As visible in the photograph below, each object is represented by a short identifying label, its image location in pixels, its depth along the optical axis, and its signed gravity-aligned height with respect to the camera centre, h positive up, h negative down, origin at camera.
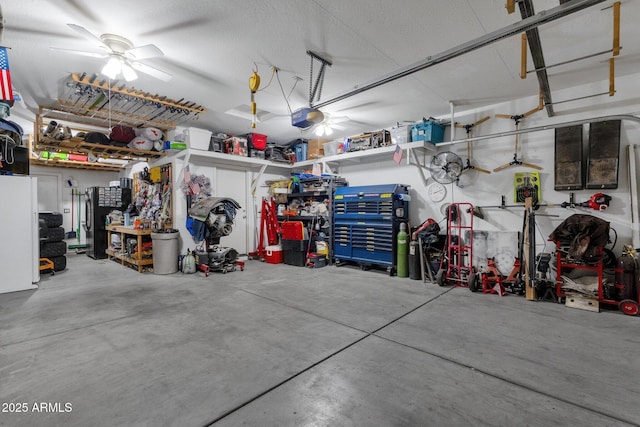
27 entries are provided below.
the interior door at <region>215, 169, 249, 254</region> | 6.31 +0.27
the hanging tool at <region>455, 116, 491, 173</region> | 4.71 +1.23
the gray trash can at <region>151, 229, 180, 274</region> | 4.99 -0.78
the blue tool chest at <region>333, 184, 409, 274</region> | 5.16 -0.27
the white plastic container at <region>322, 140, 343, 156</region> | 6.14 +1.30
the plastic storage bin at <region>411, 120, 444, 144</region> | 4.80 +1.29
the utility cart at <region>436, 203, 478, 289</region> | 4.39 -0.69
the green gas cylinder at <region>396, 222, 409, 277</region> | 4.93 -0.81
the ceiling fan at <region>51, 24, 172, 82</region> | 2.79 +1.55
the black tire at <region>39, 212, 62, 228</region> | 5.28 -0.22
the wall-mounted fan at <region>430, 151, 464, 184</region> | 4.86 +0.71
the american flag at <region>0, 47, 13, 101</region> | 2.51 +1.14
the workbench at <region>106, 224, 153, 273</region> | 5.23 -0.95
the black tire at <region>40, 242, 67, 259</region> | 5.04 -0.77
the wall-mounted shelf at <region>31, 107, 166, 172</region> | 4.77 +1.09
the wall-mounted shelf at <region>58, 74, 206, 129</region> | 3.86 +1.60
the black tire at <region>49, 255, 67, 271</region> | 5.19 -1.03
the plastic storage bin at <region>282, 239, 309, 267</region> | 5.88 -0.94
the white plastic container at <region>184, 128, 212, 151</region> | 5.28 +1.29
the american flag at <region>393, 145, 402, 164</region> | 4.79 +0.89
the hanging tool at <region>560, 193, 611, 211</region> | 3.66 +0.08
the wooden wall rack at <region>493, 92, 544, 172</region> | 4.26 +0.93
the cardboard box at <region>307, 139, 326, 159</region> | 6.60 +1.36
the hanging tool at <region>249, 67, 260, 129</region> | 3.17 +1.39
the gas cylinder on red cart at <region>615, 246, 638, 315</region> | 3.09 -0.85
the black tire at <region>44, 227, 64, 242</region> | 5.12 -0.51
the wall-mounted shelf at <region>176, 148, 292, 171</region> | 5.34 +0.99
